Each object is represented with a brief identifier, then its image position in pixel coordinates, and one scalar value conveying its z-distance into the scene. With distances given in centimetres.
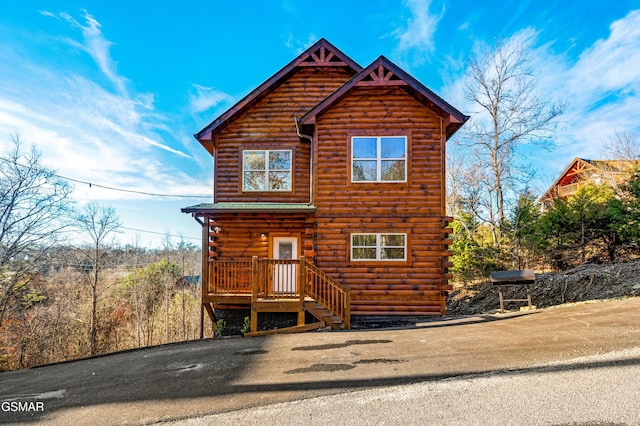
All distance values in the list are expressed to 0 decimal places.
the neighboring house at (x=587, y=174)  2019
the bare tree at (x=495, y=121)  1922
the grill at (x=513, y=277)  845
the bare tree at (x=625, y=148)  2344
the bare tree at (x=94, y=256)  1995
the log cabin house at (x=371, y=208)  1006
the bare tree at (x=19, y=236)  1487
